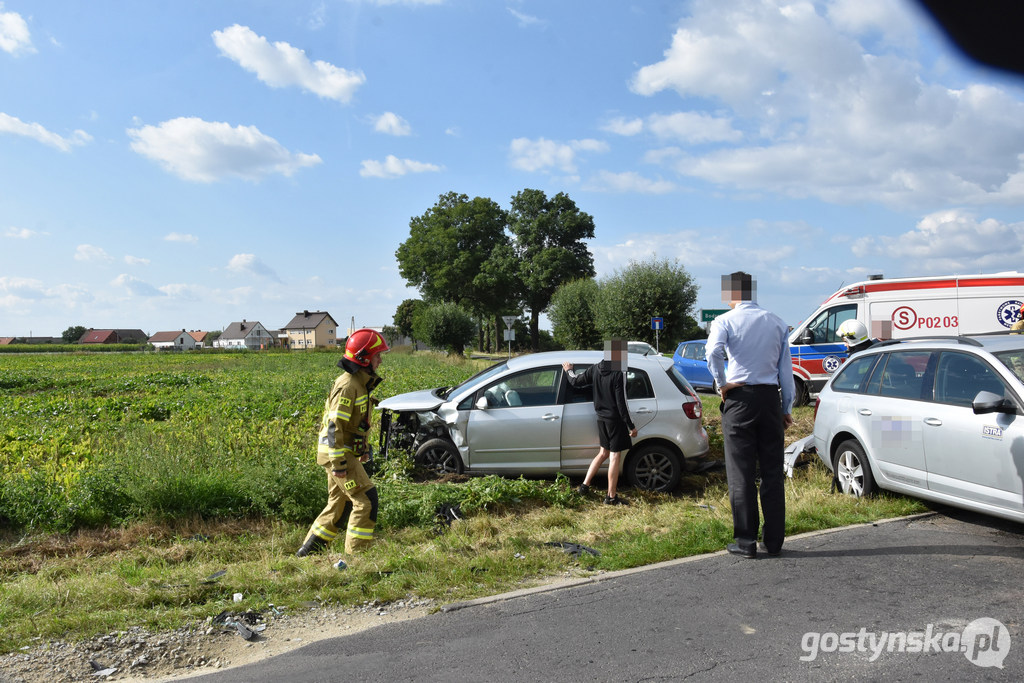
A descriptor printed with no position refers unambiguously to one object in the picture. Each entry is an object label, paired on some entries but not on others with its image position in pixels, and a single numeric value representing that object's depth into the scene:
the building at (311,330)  138.12
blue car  18.84
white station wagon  5.03
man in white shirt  4.90
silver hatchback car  7.75
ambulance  12.09
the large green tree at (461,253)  67.00
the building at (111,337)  141.04
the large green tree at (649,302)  41.69
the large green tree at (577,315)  50.00
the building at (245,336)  145.20
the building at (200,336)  158.95
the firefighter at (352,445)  5.39
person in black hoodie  7.17
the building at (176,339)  154.75
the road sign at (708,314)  29.23
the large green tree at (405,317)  96.19
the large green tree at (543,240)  64.94
